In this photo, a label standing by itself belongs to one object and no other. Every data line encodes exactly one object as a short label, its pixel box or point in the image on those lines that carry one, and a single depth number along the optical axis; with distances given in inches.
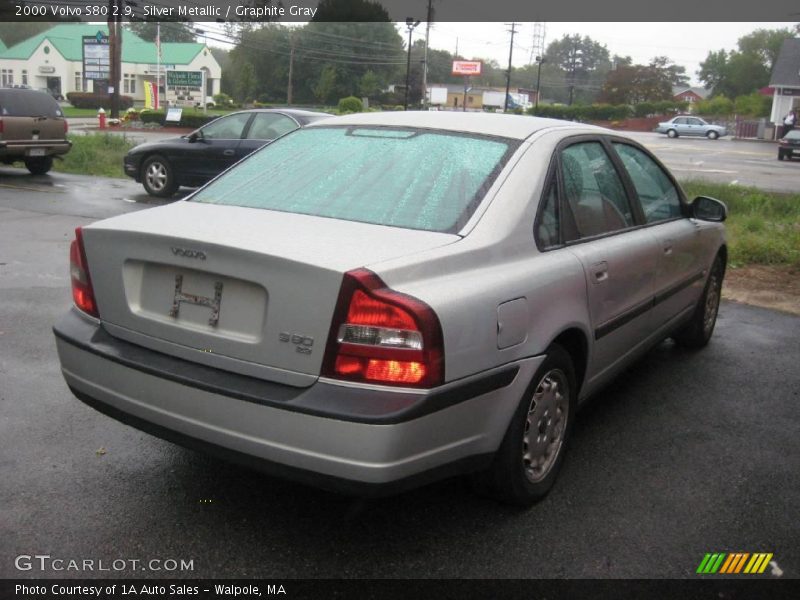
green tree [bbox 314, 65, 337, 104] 2992.1
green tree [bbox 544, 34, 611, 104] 5383.9
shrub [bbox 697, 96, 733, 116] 2743.6
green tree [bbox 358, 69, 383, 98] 2888.8
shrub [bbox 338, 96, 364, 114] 1840.3
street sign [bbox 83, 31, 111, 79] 1930.4
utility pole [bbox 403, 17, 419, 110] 2050.6
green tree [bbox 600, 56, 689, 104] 3427.7
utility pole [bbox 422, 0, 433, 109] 2246.6
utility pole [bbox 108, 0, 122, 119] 1523.1
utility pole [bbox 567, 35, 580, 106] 5305.1
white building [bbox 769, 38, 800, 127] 2351.1
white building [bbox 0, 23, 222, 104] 3107.8
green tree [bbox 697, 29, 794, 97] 3941.9
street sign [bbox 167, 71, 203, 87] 2076.8
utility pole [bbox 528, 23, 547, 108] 3668.8
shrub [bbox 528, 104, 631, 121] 2778.1
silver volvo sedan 107.2
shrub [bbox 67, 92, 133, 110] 2655.5
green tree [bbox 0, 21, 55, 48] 3280.0
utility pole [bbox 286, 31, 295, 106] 2910.9
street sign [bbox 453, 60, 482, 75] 3277.6
